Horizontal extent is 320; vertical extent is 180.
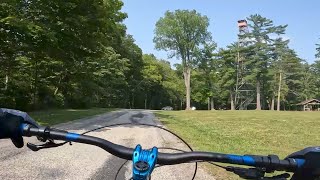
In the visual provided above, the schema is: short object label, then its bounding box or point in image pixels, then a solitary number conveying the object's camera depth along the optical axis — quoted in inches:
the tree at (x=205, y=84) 1977.8
